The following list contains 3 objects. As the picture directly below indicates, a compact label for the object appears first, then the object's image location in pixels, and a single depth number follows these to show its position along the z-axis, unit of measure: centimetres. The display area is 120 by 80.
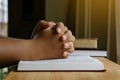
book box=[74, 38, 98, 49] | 129
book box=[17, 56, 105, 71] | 62
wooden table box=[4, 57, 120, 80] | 54
